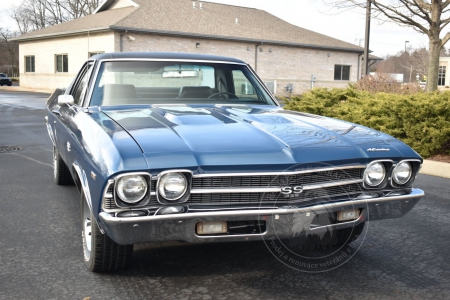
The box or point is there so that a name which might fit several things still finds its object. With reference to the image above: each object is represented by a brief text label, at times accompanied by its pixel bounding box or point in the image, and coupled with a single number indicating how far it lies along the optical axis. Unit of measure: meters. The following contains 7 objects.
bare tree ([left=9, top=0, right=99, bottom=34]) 63.66
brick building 31.19
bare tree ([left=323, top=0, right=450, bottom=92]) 12.57
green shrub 8.33
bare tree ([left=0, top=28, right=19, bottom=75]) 77.50
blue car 2.96
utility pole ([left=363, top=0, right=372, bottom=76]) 19.39
